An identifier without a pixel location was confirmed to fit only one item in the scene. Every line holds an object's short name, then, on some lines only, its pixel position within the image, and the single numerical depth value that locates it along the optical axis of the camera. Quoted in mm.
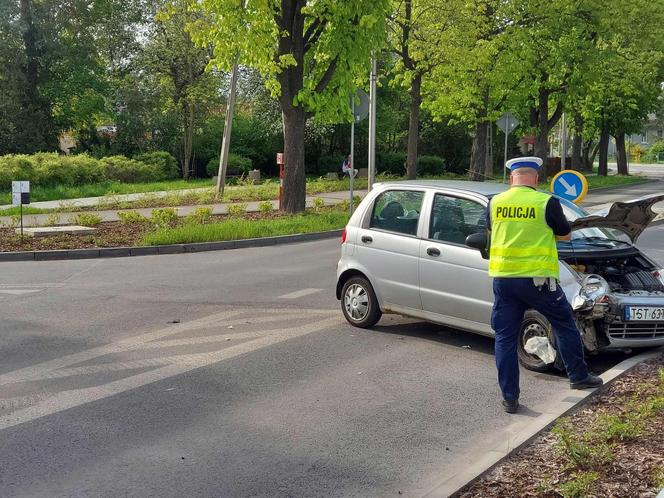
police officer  5957
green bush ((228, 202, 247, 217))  21531
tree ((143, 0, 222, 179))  41469
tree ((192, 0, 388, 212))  19719
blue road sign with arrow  12922
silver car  7148
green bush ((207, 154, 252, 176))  41031
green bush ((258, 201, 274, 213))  21750
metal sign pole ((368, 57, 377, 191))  22911
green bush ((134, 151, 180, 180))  38594
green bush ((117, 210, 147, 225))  19344
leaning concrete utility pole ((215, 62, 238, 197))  26094
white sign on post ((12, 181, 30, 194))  16236
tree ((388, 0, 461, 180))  28797
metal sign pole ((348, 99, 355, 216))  20936
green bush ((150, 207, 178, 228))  18156
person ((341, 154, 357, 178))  20959
